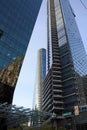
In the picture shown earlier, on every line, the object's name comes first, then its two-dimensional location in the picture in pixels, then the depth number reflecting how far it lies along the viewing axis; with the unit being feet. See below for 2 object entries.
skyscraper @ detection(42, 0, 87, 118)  176.19
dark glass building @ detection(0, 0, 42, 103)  70.10
